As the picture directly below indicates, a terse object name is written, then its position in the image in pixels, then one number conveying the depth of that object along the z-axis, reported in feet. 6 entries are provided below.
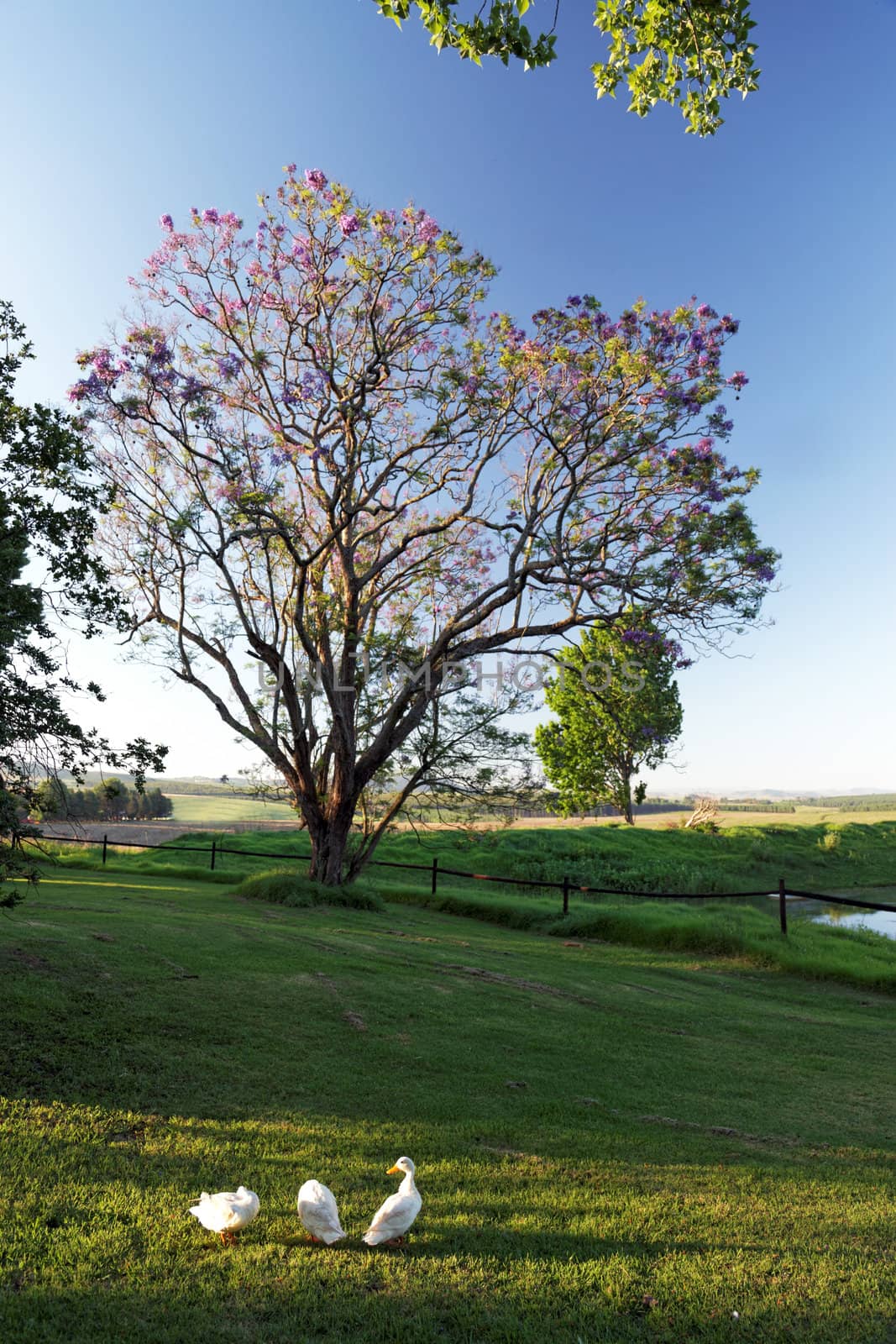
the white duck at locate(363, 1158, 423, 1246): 11.33
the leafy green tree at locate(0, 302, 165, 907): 20.29
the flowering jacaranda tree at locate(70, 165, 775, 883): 51.29
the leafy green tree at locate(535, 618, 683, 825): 122.42
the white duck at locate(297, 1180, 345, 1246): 11.21
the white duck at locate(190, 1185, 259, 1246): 11.18
